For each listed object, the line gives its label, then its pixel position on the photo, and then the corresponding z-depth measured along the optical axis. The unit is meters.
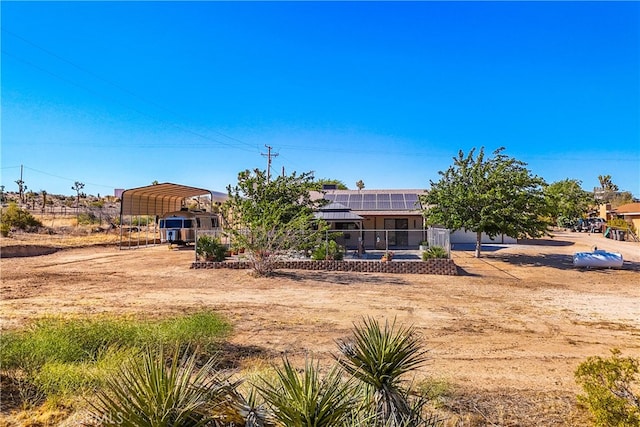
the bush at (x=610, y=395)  4.70
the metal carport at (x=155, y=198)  31.20
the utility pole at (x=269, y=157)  45.06
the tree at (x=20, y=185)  66.94
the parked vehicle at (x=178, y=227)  33.94
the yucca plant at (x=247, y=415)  3.53
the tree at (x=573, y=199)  54.89
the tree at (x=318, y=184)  26.07
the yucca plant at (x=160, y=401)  2.99
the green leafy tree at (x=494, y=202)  23.47
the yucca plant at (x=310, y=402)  3.27
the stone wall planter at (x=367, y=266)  19.45
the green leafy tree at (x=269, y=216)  18.86
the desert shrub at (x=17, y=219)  36.25
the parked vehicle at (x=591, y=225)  52.53
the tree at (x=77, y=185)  74.28
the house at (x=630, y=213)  43.38
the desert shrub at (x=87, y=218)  47.29
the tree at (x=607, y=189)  84.38
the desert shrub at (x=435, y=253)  19.86
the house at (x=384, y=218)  29.31
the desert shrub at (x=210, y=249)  21.66
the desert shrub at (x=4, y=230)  32.19
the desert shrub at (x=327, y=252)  21.32
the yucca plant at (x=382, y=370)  4.11
